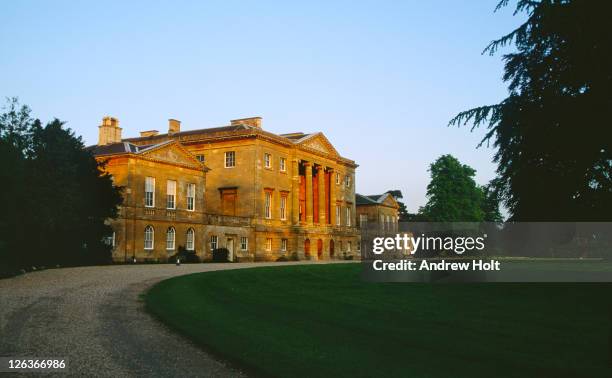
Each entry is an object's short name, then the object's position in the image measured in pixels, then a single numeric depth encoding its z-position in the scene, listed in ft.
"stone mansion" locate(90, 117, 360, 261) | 132.36
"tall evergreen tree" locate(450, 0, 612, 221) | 46.96
